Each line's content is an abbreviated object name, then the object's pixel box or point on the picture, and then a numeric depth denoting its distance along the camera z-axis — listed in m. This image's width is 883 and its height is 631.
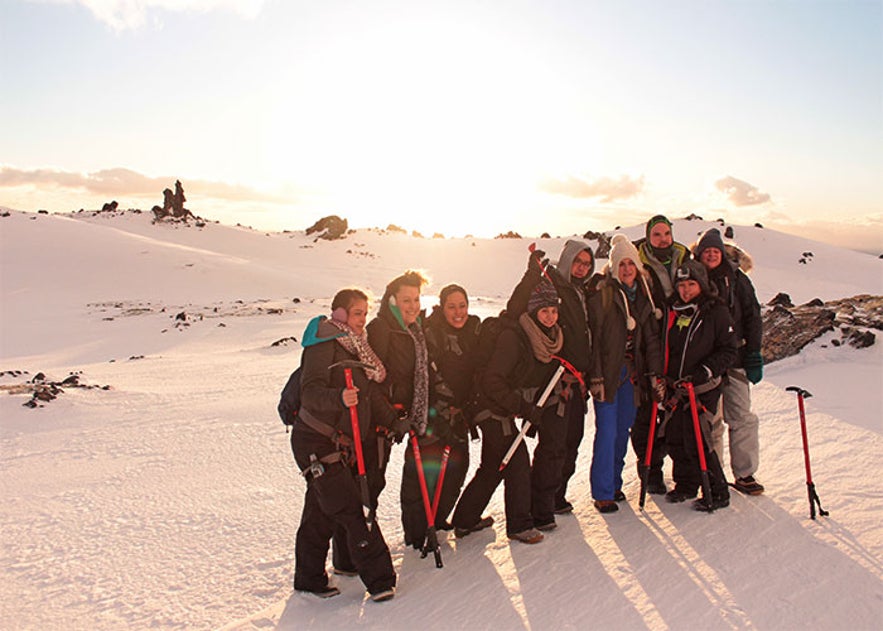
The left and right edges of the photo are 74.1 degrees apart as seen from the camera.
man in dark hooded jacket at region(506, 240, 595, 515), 4.42
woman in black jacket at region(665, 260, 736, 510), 4.53
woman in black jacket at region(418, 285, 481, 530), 4.22
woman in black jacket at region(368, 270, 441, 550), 4.06
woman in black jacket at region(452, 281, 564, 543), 4.19
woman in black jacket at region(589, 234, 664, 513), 4.56
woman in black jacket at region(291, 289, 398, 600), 3.64
